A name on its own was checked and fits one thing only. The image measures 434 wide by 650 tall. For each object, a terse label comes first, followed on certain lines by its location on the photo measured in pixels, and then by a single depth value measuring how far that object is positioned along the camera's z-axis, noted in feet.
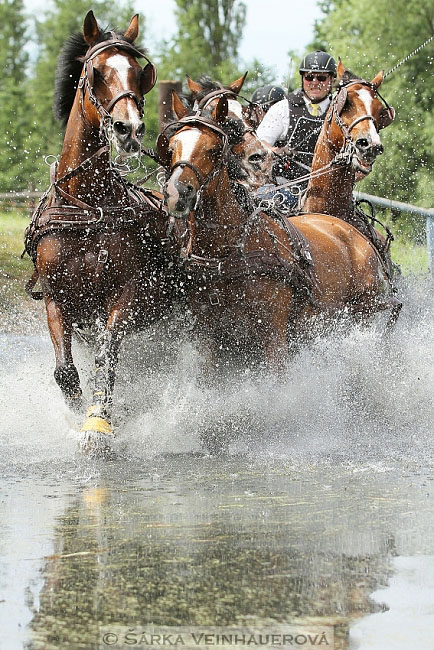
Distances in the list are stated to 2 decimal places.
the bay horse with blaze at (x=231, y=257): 45.92
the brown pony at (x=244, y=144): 50.06
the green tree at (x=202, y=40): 288.92
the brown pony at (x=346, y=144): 54.90
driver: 63.98
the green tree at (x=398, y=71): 179.63
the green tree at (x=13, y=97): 227.81
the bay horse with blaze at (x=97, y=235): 47.21
